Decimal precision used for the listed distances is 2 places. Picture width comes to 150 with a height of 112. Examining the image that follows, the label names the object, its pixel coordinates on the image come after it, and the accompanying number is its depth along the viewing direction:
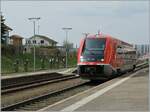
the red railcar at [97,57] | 27.73
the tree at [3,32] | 77.76
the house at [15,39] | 117.79
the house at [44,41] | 146.79
